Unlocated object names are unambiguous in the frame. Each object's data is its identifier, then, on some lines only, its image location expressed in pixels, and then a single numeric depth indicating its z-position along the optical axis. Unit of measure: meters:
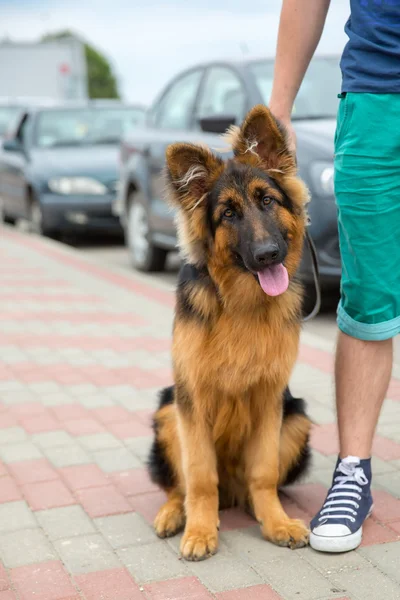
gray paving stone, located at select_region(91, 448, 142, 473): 4.25
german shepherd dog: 3.24
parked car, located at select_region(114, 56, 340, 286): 6.78
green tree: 87.56
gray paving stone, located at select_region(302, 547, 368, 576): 3.13
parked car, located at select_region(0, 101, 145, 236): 12.09
